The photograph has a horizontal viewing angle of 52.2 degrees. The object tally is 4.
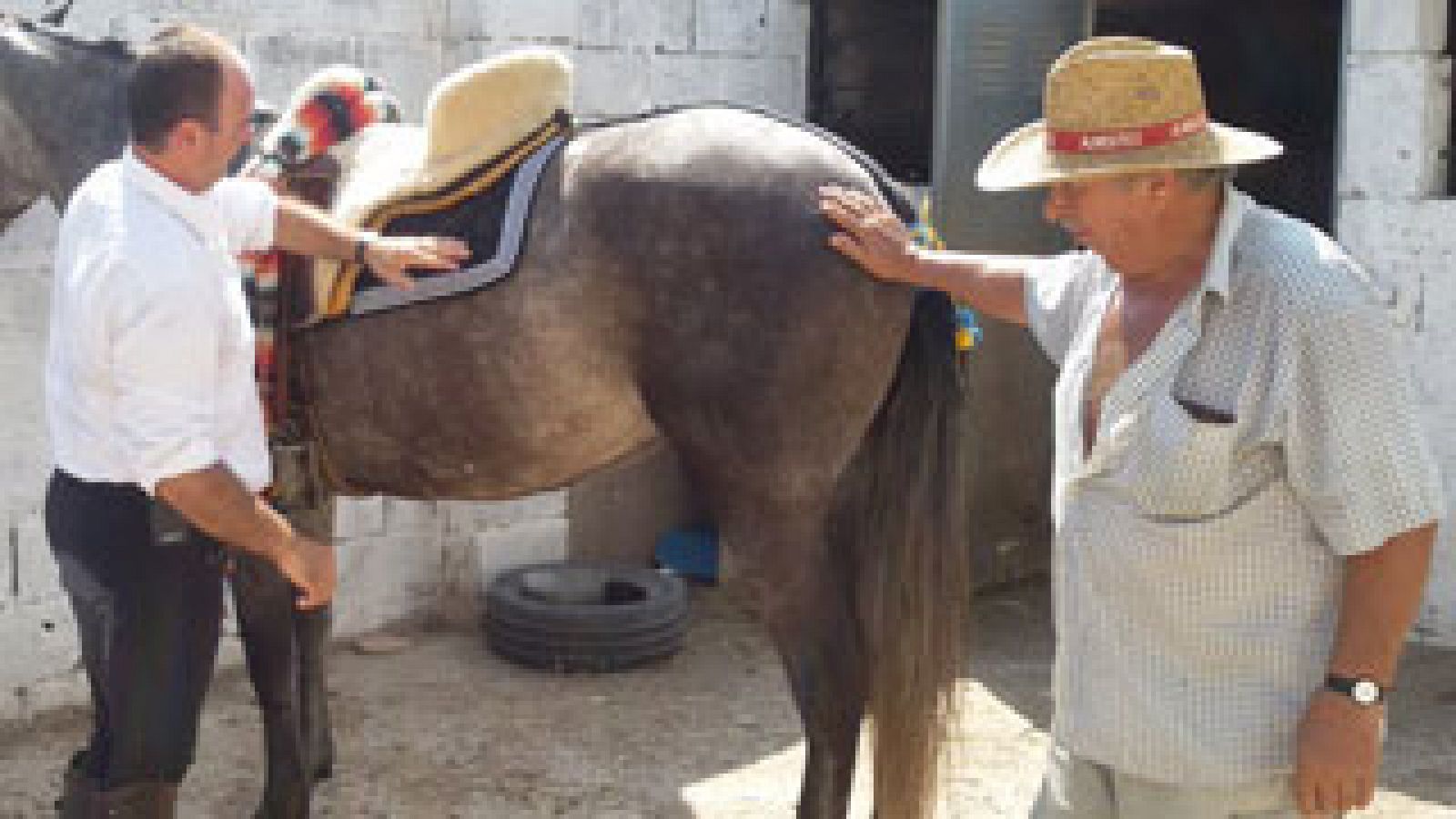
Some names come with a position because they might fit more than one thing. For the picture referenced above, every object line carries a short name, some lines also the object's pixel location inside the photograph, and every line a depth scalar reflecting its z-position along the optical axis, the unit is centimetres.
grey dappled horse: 279
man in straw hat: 154
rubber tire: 454
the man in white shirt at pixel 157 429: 199
